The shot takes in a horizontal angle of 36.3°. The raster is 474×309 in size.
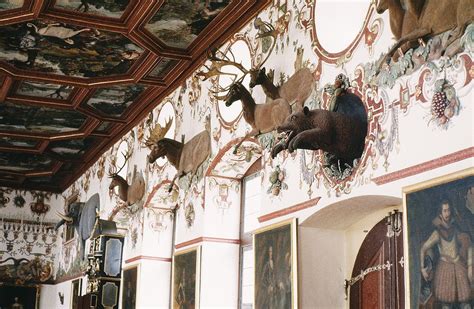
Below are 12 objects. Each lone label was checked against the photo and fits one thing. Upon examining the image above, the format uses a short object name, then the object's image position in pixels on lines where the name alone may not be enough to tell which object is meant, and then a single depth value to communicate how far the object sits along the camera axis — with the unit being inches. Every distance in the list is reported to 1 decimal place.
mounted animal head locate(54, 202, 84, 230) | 904.3
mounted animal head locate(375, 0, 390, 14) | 301.9
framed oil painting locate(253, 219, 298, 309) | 368.2
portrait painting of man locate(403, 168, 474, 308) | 253.3
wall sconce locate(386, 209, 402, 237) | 326.3
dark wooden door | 326.0
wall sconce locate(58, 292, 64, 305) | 966.7
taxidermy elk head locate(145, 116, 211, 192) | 522.0
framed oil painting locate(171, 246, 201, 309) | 503.2
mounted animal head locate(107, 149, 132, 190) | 680.4
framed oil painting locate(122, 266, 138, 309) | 623.0
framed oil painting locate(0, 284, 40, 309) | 1006.4
